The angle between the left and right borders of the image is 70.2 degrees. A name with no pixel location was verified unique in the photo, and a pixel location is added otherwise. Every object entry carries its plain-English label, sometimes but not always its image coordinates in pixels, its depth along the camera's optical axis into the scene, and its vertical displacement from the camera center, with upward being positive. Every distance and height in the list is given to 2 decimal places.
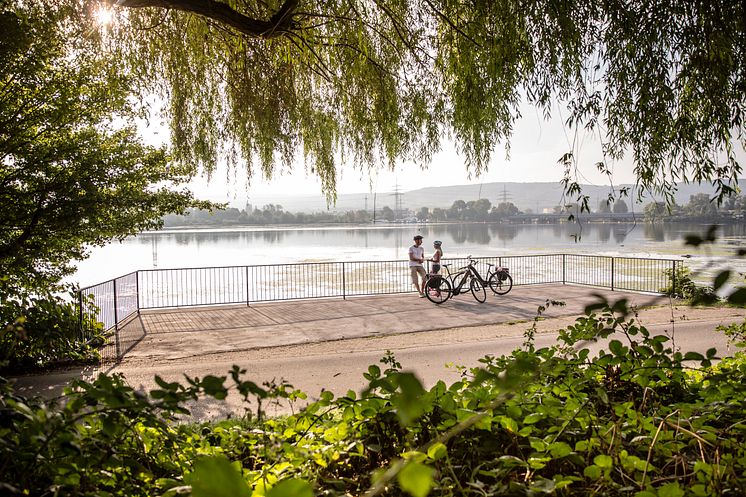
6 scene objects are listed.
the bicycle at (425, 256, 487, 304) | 14.72 -1.76
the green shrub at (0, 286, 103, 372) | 6.21 -1.32
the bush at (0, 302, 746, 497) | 1.57 -0.90
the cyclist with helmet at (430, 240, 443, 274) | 15.77 -1.02
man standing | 15.49 -1.08
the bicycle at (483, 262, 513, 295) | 16.30 -1.79
